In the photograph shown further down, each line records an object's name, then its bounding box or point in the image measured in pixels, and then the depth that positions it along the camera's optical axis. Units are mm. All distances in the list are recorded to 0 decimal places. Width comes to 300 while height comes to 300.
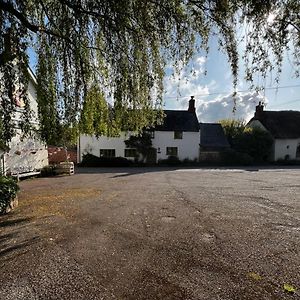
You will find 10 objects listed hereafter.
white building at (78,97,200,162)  23810
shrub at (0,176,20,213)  5997
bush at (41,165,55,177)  14660
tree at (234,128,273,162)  26253
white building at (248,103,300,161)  27810
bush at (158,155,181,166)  24337
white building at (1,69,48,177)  12113
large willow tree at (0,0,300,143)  4256
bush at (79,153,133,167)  22588
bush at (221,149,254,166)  24888
